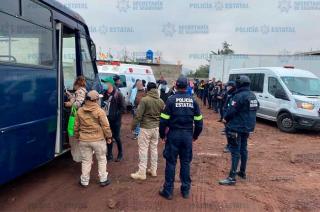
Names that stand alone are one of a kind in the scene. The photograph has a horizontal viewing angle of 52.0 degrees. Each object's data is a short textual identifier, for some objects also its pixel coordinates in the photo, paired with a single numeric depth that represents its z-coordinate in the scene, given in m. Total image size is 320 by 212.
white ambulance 15.22
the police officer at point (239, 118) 5.71
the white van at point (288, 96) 10.70
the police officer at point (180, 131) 4.98
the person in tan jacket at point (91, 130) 5.26
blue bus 4.12
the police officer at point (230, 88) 8.22
